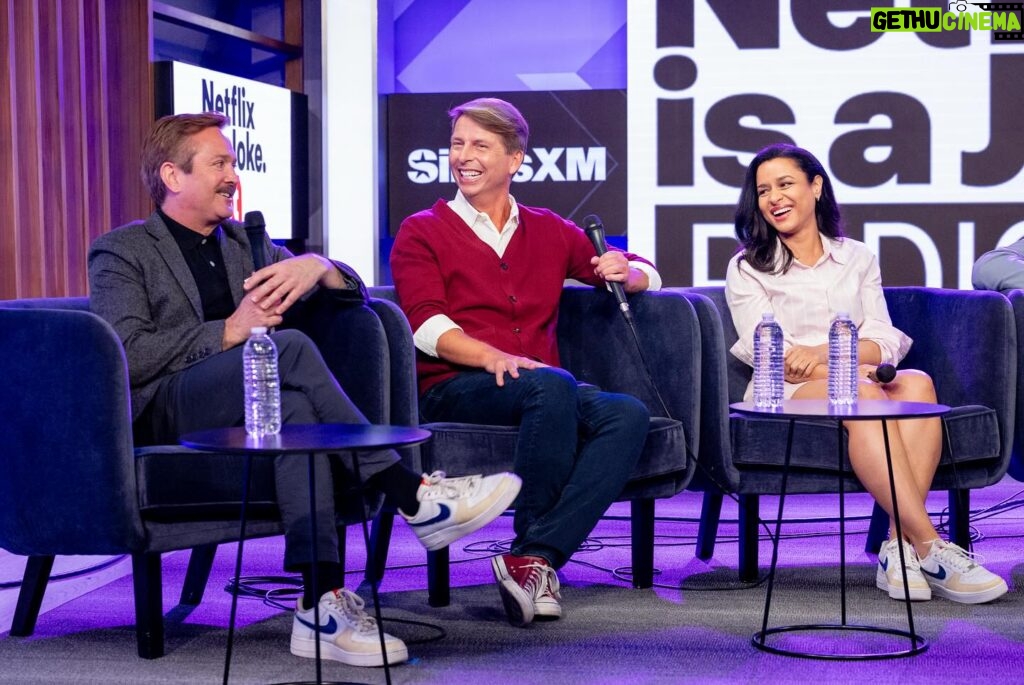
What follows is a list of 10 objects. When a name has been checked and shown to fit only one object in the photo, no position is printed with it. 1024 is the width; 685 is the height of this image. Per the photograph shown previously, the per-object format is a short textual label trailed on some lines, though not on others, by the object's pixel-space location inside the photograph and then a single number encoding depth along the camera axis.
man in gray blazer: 5.15
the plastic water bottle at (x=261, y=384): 4.69
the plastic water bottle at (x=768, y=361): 6.35
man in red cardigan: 5.90
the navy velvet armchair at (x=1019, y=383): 6.86
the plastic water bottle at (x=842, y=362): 5.73
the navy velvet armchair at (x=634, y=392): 6.10
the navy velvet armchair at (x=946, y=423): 6.46
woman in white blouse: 6.39
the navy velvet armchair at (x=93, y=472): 5.06
